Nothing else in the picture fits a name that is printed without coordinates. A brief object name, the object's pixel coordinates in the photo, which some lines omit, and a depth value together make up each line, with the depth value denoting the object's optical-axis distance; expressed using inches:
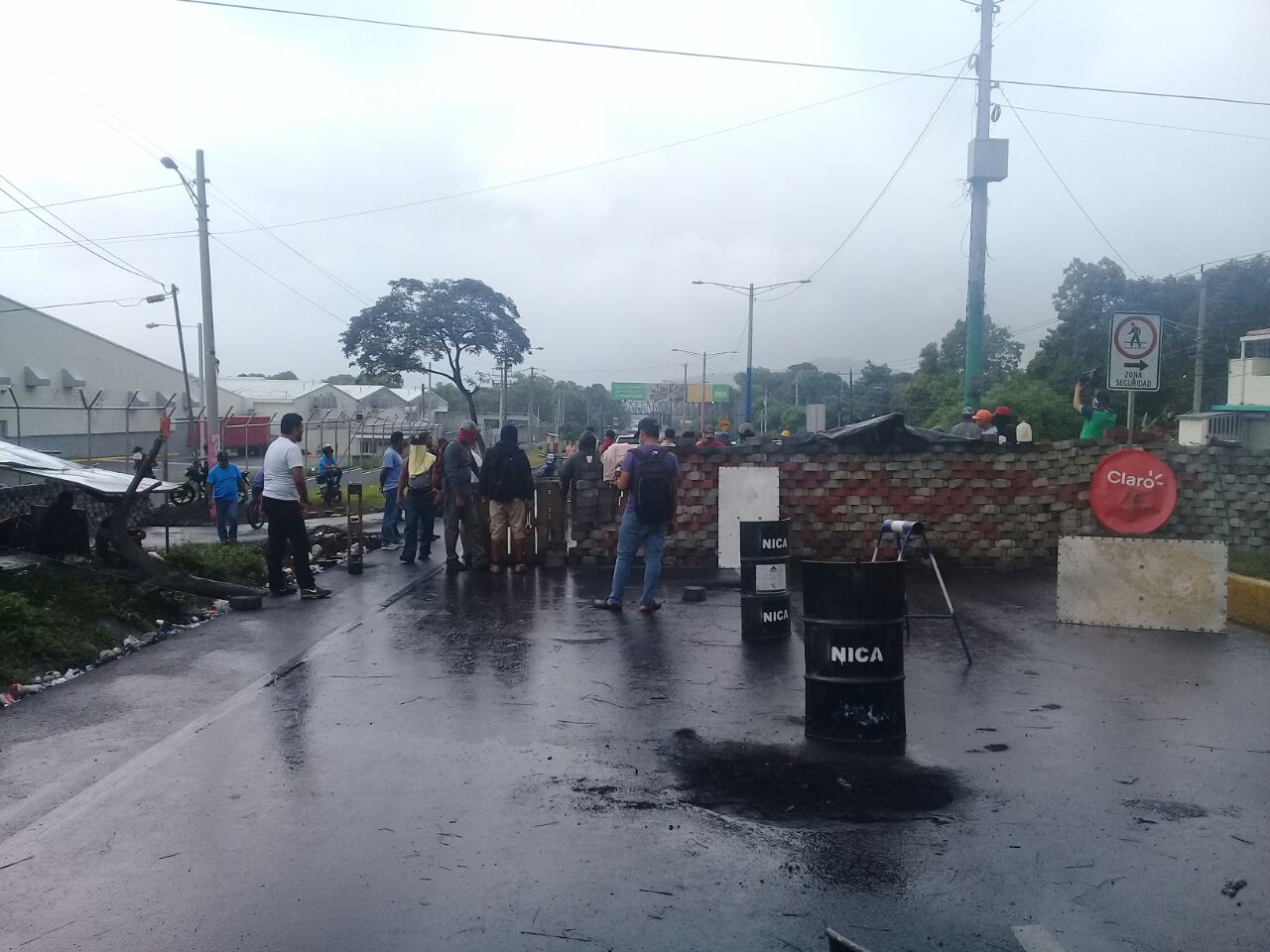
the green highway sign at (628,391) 3875.5
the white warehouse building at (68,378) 1565.0
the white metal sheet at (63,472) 403.2
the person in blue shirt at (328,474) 952.9
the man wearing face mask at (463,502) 530.0
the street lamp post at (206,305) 1003.9
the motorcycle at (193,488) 939.3
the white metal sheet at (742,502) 498.8
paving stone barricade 519.8
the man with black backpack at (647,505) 394.3
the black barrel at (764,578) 348.5
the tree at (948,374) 1623.8
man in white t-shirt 430.9
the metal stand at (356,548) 539.8
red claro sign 390.3
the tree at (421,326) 1628.9
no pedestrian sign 462.6
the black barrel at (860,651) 232.8
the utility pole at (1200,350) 1029.2
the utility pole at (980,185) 849.5
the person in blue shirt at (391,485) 642.8
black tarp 531.5
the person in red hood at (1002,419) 594.8
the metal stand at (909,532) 315.6
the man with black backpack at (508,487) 496.1
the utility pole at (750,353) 2022.6
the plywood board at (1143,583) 360.5
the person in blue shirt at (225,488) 641.0
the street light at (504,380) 1720.0
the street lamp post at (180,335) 1255.3
